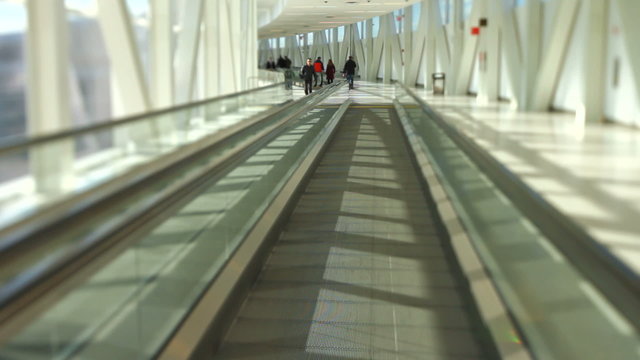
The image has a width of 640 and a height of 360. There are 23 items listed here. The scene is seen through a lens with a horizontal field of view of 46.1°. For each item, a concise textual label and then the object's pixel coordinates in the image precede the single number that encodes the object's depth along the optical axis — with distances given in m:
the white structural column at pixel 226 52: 21.69
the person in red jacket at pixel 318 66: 40.22
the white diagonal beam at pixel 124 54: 11.12
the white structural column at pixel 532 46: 21.31
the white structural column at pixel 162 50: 13.86
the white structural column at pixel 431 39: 35.97
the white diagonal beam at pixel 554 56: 18.69
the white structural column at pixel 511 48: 22.58
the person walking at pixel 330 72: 41.78
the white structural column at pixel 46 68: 8.39
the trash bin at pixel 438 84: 31.66
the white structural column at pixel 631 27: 14.30
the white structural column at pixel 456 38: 31.05
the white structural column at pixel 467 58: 27.61
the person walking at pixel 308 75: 33.12
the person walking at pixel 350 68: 39.24
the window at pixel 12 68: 9.77
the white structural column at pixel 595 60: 16.52
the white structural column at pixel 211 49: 19.77
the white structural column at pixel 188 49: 16.11
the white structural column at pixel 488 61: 25.77
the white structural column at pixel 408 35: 44.44
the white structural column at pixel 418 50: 37.98
